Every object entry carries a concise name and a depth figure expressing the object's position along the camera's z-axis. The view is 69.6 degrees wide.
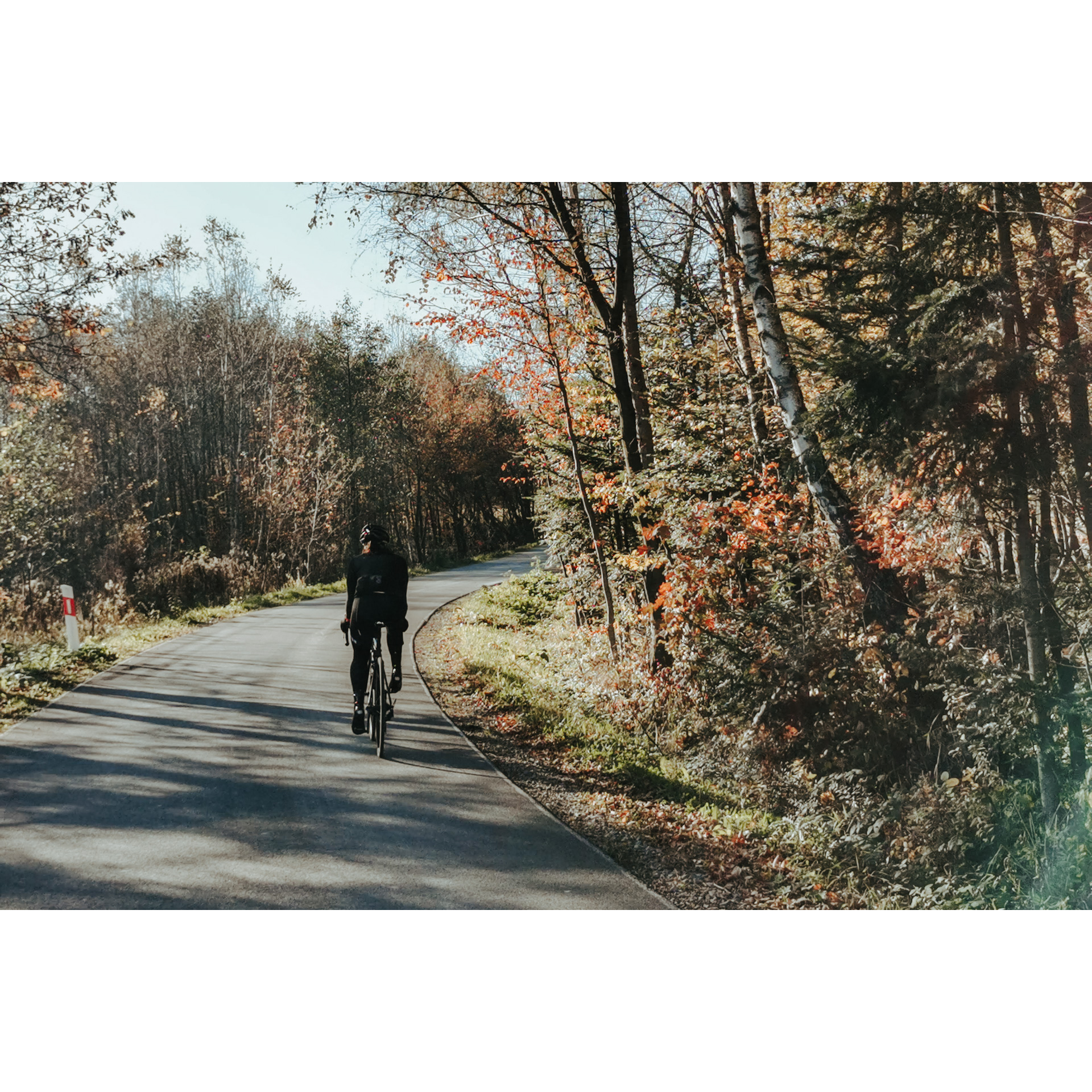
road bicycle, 6.14
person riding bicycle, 6.29
